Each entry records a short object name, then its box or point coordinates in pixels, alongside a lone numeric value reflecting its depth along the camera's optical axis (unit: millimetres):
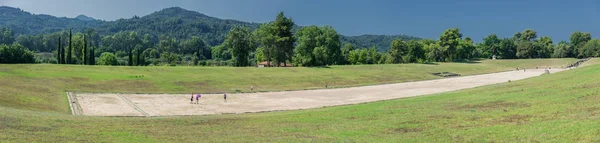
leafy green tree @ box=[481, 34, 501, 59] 179500
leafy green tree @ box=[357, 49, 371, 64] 149000
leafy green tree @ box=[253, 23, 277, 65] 98825
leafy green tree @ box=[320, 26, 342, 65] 108125
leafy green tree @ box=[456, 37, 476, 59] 150600
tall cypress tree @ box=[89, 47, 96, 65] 102644
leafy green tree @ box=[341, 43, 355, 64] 147375
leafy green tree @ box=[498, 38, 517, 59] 172750
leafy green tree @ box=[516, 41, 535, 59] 164125
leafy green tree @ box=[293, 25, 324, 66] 105356
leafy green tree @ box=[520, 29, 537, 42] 188875
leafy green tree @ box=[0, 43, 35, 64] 88894
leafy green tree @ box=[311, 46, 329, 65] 103688
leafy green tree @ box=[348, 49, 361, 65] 147125
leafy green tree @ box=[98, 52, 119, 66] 117656
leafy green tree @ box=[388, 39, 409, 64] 142250
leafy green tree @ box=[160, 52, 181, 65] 141462
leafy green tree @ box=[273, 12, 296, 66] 99062
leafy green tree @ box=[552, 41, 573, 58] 159375
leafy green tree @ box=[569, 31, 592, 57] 162000
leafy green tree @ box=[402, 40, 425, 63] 143875
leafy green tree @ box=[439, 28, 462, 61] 143100
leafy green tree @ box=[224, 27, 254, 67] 98612
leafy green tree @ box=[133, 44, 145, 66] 124288
